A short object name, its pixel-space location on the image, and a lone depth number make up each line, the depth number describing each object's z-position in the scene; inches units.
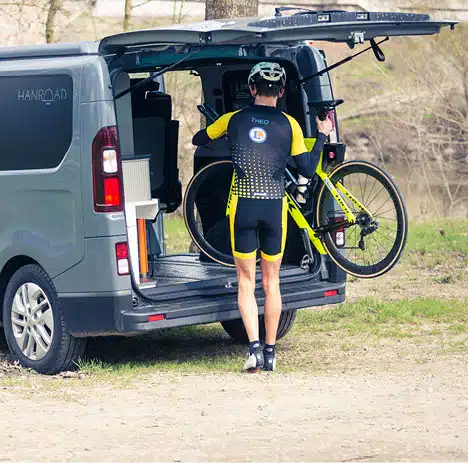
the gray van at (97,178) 555.0
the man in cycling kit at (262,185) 573.7
